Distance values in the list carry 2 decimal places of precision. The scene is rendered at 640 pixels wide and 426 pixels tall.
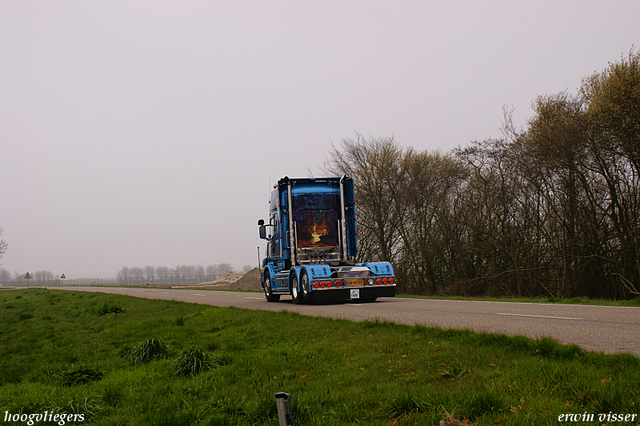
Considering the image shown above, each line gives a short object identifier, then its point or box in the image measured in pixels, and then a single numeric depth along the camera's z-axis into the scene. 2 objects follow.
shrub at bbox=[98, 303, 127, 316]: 15.72
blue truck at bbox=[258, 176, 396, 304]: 18.11
